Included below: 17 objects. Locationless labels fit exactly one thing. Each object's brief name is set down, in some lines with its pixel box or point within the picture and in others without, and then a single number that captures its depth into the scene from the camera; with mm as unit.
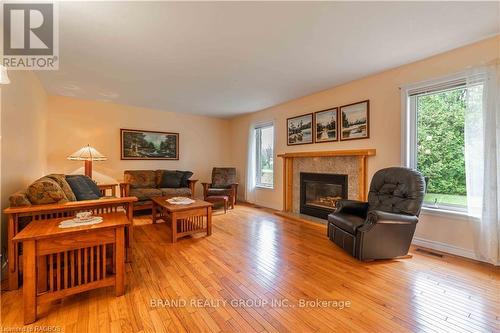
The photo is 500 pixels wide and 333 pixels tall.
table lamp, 3767
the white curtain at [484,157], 2289
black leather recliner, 2387
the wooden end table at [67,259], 1492
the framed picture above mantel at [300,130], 4337
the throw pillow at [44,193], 2025
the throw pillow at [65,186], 2469
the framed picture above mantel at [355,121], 3429
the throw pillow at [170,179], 4992
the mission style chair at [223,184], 5005
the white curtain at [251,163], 5738
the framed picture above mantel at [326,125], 3877
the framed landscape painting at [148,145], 5031
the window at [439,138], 2662
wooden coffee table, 3014
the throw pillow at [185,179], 5184
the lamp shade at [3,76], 1733
